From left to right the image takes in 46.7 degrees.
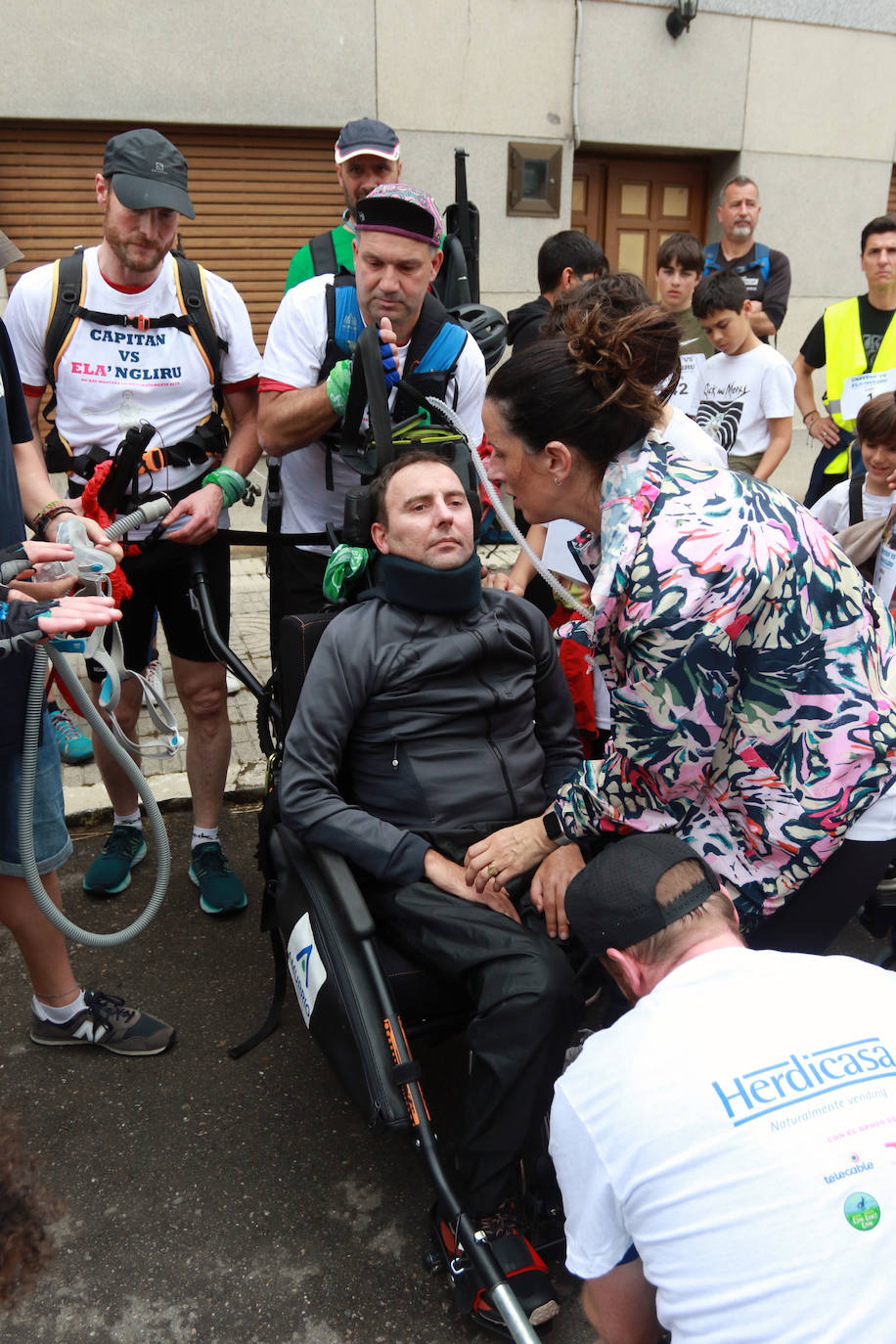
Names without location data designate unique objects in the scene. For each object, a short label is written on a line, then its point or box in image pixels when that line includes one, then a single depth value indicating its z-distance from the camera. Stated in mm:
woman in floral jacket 1707
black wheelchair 1909
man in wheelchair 2088
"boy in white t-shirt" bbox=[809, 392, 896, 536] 3412
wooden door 8094
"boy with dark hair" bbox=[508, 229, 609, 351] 4148
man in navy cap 3219
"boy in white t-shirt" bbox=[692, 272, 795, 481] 4594
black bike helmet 3438
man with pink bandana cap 2740
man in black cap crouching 1179
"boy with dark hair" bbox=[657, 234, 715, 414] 4766
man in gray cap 2902
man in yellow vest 4840
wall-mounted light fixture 7414
